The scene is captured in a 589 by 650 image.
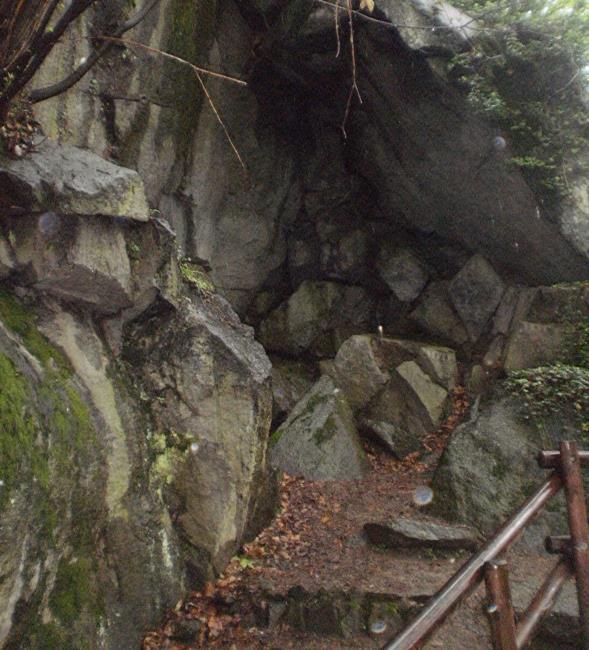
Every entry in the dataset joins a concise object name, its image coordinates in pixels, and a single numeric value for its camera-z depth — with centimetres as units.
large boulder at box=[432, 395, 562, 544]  637
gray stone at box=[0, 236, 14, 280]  409
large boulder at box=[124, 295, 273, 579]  537
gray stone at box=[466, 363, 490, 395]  975
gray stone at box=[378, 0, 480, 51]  827
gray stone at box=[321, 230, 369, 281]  1226
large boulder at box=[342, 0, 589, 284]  862
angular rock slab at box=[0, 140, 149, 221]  414
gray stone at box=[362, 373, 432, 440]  916
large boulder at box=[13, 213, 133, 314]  427
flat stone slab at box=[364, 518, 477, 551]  582
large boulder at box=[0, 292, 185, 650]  342
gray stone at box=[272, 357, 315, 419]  1046
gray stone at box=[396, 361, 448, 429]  920
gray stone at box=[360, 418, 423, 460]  885
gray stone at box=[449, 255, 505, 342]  1049
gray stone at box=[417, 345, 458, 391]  954
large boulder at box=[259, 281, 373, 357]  1201
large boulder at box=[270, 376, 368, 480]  817
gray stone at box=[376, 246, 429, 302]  1162
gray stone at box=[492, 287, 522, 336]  1016
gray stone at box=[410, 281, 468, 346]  1084
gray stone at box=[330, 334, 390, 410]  957
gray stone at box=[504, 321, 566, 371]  861
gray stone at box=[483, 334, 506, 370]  998
